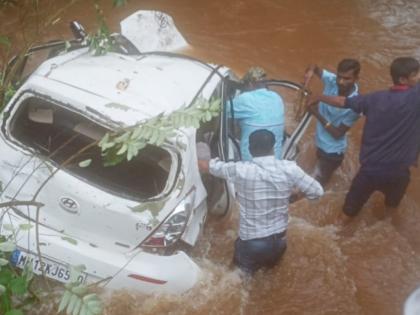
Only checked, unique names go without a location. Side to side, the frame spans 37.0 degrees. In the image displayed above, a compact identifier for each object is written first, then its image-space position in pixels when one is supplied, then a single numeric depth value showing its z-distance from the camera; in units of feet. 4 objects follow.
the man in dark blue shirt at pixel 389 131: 16.38
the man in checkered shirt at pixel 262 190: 15.02
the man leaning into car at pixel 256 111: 17.15
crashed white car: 14.02
